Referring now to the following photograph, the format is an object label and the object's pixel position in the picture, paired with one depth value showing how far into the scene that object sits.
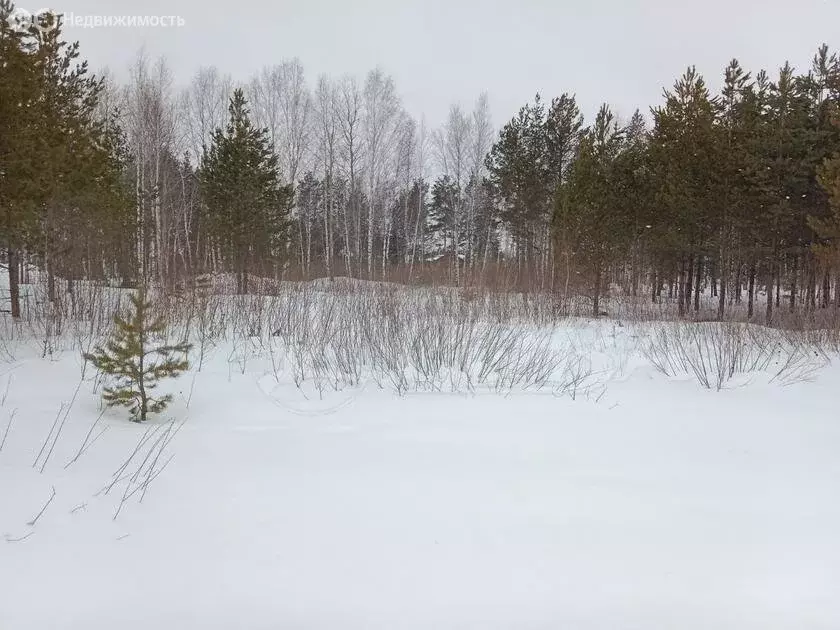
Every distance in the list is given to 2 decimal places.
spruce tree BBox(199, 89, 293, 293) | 16.23
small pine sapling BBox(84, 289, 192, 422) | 3.63
